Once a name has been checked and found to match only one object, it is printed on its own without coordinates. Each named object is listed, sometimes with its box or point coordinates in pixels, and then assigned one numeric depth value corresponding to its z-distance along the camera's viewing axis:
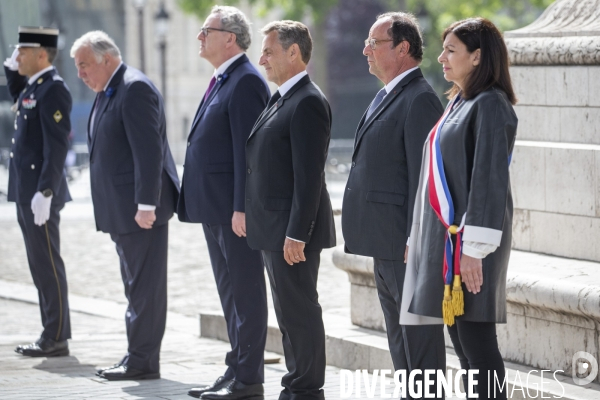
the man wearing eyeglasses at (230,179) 12.11
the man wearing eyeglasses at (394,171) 9.88
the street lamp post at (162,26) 60.66
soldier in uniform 14.95
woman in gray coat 8.70
